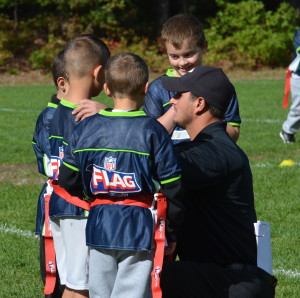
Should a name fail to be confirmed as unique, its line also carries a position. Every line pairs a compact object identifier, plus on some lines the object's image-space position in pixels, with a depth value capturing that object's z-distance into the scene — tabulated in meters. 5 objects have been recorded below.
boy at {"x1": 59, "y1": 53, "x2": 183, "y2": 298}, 8.26
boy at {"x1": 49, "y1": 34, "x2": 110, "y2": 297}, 9.39
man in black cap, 8.90
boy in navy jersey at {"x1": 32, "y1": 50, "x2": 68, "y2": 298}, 10.07
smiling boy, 11.18
